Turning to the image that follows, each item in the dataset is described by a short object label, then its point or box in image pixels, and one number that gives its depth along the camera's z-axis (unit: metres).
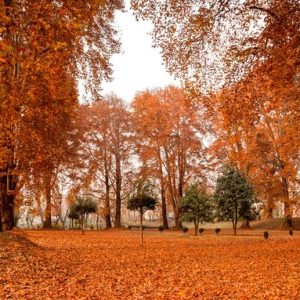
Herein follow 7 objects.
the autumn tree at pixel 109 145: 40.22
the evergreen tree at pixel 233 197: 29.64
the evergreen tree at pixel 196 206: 28.92
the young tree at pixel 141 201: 22.45
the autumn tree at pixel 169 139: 37.91
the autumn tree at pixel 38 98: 13.17
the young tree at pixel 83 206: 32.66
